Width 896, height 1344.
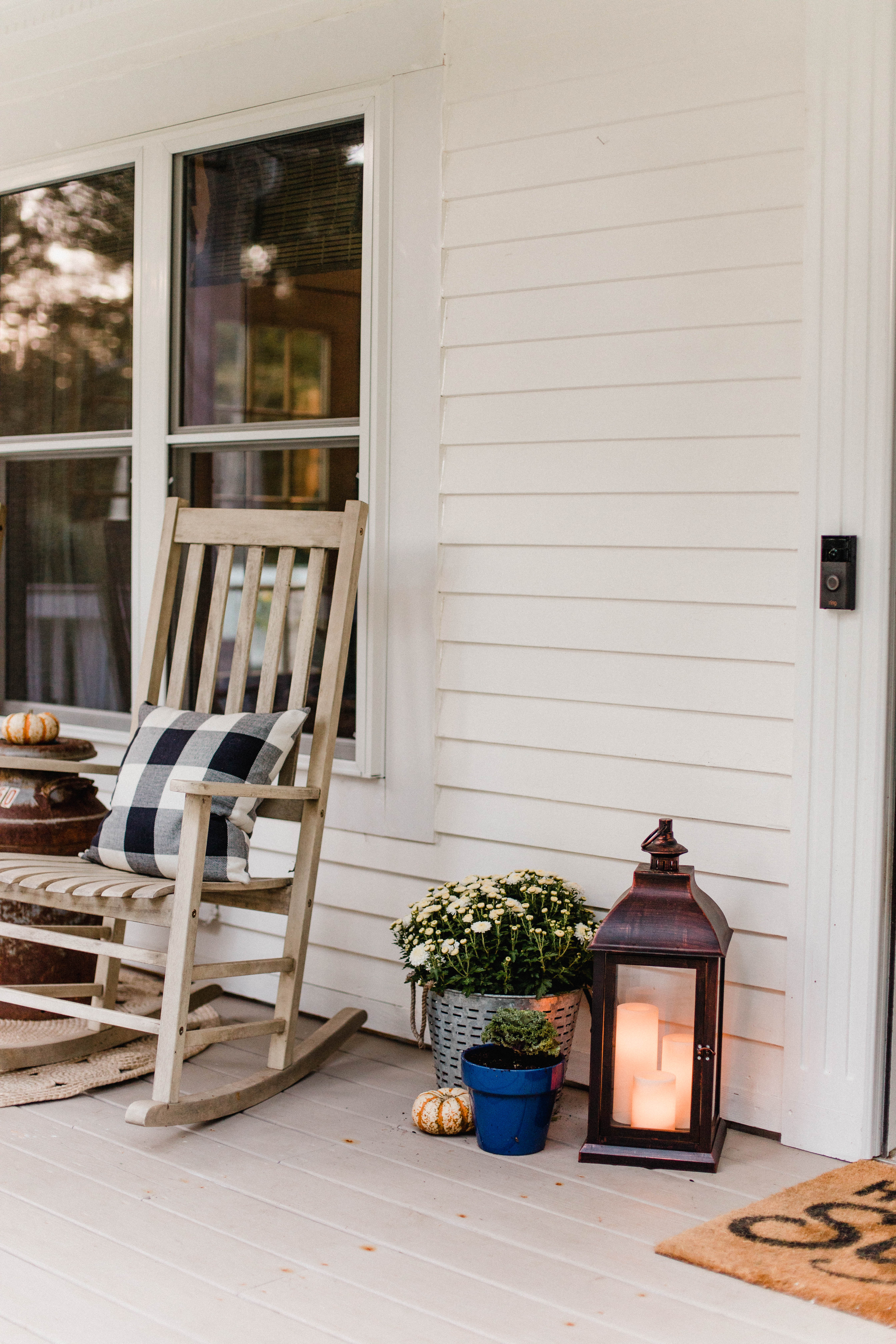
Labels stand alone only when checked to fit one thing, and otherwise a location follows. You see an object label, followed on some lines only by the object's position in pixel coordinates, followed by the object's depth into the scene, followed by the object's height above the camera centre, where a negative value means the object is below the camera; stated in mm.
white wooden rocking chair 2410 -524
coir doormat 1861 -948
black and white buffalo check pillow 2613 -345
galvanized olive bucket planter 2521 -785
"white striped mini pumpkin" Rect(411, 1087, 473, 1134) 2475 -940
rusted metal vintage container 3098 -522
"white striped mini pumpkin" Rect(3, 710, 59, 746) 3186 -290
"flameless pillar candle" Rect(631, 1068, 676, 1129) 2348 -869
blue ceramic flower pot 2359 -882
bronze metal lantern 2328 -735
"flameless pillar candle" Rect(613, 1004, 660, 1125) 2354 -766
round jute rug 2646 -968
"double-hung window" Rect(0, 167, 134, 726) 3711 +496
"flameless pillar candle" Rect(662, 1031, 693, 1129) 2342 -792
